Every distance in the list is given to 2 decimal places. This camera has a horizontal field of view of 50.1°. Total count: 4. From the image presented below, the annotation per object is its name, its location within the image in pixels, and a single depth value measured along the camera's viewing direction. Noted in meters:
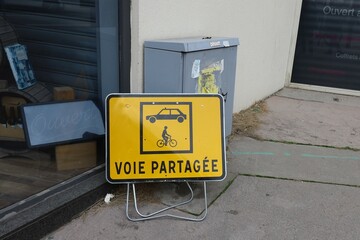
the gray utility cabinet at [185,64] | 3.20
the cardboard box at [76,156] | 3.10
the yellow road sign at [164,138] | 2.95
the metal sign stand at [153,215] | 2.91
